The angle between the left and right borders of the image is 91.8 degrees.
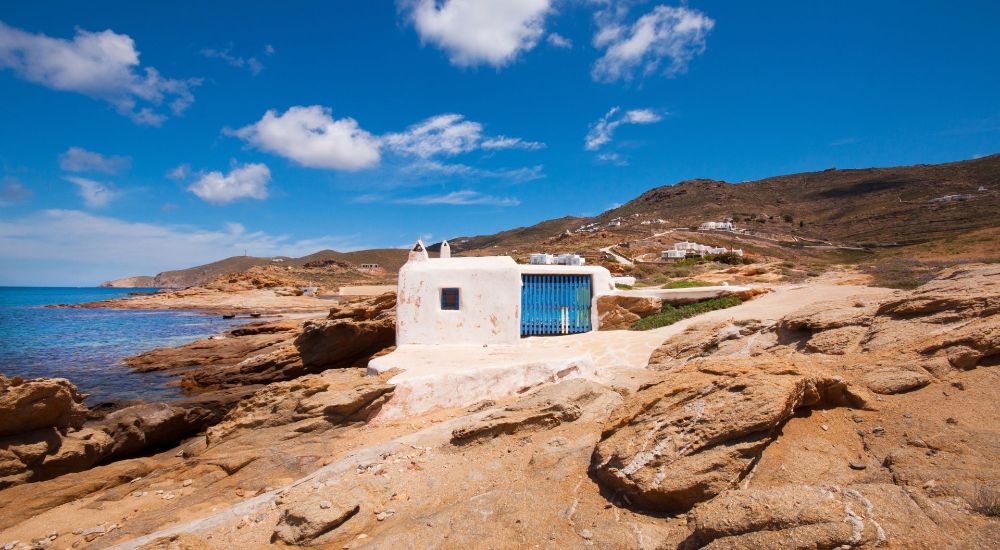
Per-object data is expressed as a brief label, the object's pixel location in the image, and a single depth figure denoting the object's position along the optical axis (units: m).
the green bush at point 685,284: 17.73
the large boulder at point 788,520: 3.00
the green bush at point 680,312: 13.42
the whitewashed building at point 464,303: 12.97
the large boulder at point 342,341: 15.89
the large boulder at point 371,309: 16.41
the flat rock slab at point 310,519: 4.75
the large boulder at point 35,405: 7.65
